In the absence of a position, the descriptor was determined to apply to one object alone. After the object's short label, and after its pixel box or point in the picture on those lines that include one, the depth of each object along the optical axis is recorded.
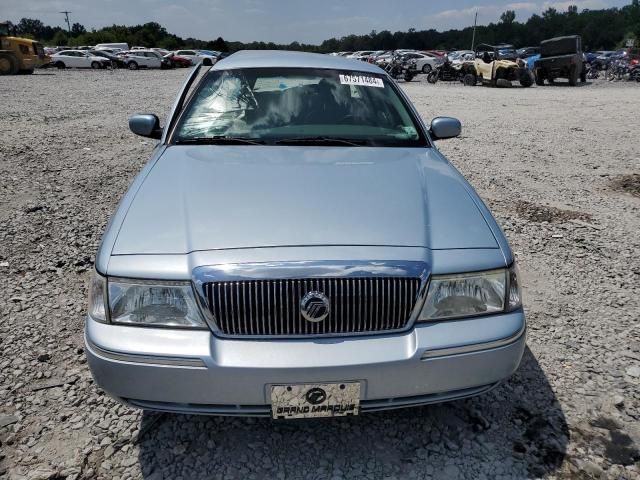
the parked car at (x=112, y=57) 38.97
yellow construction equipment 26.42
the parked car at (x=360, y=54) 45.90
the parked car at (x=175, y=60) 42.16
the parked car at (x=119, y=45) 55.99
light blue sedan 1.78
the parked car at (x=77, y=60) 36.91
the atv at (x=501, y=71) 22.19
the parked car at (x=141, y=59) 39.69
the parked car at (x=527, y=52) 35.31
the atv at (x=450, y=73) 24.38
